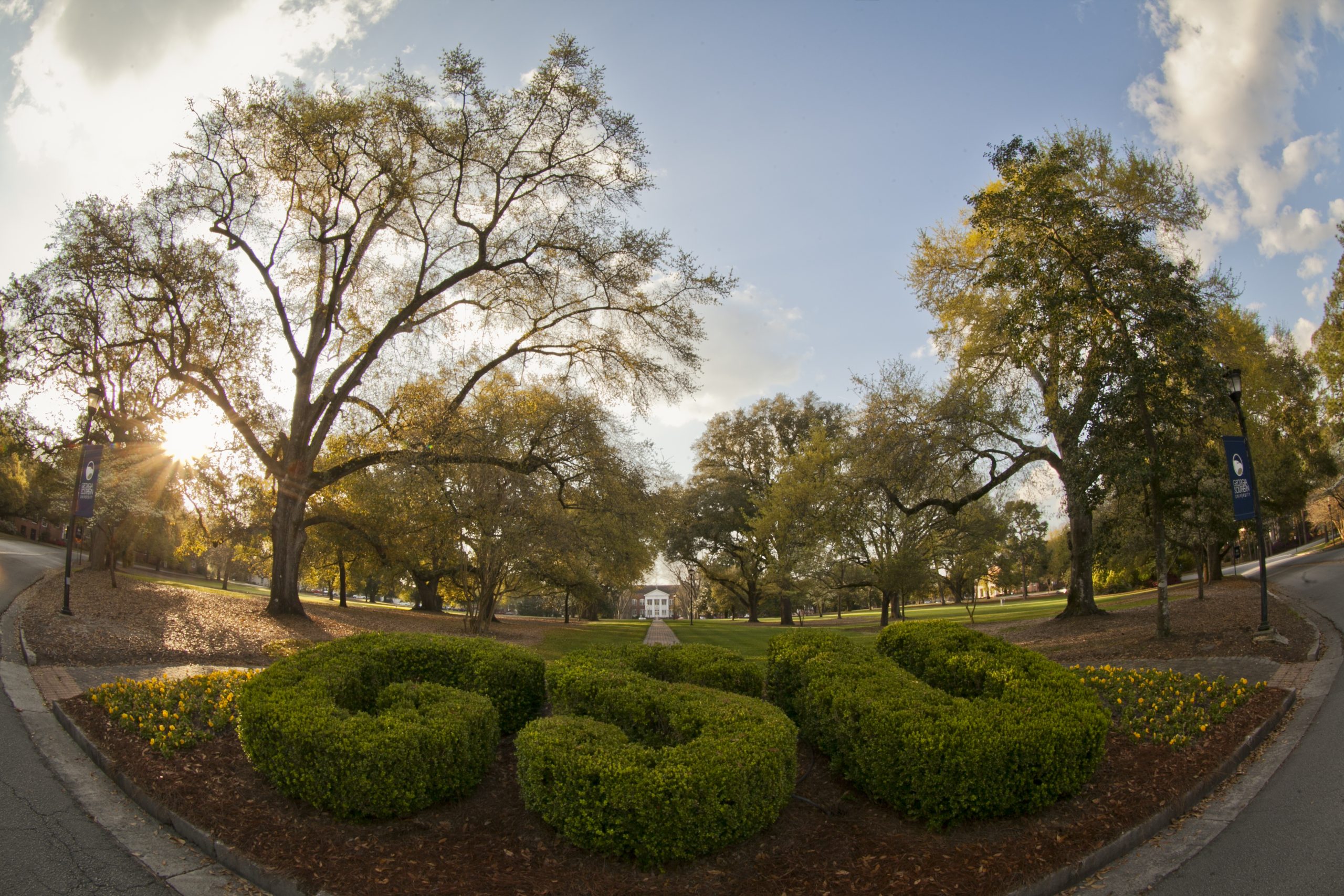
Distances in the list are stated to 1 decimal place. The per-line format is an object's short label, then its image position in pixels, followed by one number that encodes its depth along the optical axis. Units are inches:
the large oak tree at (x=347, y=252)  666.2
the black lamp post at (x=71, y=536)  534.6
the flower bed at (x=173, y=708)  269.3
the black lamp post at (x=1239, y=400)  462.0
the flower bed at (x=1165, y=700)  285.9
